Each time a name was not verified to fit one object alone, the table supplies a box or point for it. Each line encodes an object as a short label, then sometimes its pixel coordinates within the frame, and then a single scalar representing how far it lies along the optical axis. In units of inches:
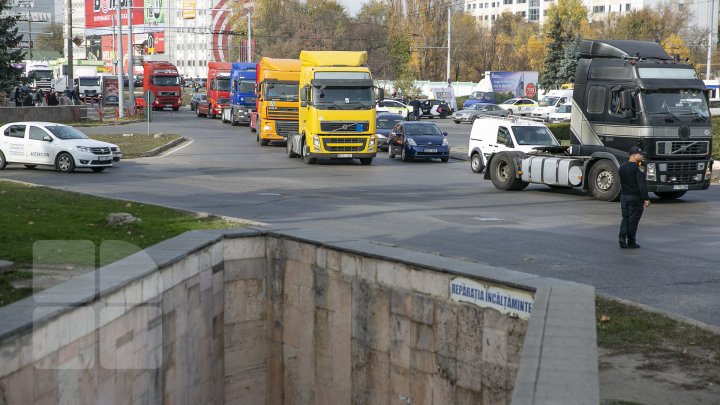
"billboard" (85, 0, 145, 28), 7327.8
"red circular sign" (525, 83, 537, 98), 3464.6
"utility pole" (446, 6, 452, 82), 3256.9
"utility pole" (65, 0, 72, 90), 2586.1
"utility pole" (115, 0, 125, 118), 2439.7
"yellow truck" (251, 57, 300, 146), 1675.7
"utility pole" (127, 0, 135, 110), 2583.7
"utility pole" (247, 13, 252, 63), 3405.5
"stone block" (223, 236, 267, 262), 504.1
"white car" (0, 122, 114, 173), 1186.6
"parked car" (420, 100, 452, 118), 2915.8
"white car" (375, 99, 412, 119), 2628.2
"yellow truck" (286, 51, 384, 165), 1306.6
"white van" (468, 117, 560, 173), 1171.9
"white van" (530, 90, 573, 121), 2635.3
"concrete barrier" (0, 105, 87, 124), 2112.5
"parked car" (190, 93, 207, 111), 2886.6
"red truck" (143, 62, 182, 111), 3051.2
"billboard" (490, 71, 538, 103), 3412.9
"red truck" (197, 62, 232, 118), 2598.4
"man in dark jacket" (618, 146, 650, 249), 649.6
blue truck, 2217.0
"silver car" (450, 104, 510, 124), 2664.9
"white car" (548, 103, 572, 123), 2427.4
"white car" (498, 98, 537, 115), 2859.3
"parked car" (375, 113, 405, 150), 1683.1
